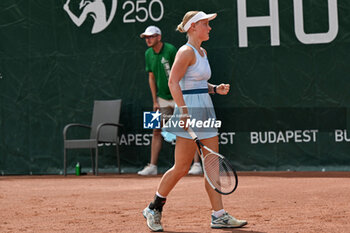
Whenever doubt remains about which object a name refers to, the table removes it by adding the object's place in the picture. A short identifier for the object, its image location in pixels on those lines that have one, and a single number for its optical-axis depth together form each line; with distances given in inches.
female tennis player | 361.4
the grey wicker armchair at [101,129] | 746.8
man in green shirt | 718.5
